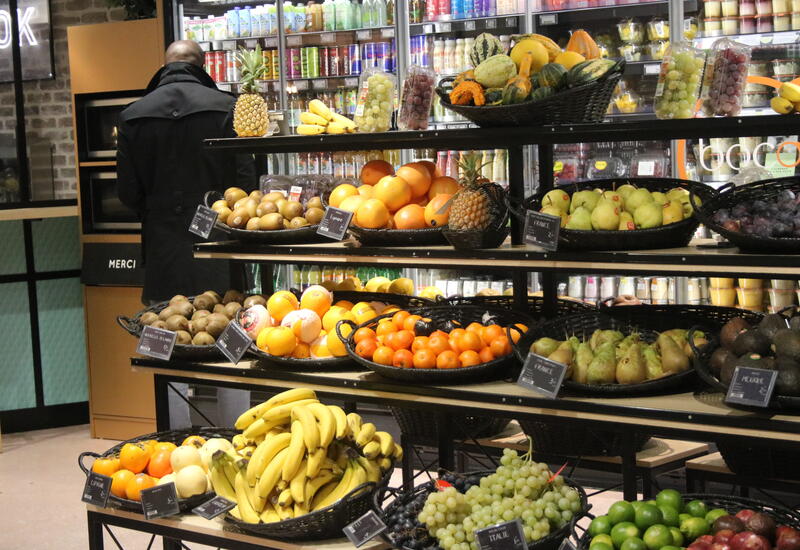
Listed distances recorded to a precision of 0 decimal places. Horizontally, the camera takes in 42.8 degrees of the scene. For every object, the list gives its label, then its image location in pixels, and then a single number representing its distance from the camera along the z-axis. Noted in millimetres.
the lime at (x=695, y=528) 2592
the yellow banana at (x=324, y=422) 2979
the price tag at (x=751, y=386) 2510
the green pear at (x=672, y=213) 2959
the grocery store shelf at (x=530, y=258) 2691
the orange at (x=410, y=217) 3348
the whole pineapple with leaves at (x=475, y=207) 3115
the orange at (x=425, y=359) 3064
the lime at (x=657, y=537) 2523
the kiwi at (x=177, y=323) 3650
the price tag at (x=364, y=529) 2762
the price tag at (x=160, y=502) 3117
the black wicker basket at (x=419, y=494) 2660
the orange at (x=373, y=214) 3359
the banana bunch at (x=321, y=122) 3662
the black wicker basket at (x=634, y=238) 2908
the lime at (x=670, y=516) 2625
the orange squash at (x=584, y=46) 3191
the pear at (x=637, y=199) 2992
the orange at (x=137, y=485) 3234
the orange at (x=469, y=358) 3041
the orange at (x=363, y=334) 3246
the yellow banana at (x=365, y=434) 3097
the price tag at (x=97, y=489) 3268
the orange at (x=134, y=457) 3344
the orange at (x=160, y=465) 3342
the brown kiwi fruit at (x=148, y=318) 3764
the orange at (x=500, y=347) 3090
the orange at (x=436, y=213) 3314
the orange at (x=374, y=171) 3713
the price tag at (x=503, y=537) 2613
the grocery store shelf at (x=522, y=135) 2756
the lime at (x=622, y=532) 2547
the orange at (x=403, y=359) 3096
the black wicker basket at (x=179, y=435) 3568
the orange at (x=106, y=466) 3336
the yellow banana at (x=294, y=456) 2926
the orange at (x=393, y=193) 3410
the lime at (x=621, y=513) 2623
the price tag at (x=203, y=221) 3699
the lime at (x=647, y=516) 2594
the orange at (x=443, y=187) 3488
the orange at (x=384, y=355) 3131
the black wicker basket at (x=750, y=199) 2670
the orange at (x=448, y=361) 3045
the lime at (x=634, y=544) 2494
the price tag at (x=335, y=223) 3402
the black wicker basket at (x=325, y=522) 2842
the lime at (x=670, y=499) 2670
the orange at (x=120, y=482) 3277
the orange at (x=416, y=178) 3480
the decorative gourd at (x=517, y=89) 2994
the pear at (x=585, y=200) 3035
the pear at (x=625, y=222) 2932
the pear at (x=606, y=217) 2934
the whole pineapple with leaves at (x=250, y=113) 3658
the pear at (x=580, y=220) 2967
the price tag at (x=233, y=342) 3451
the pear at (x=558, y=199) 3096
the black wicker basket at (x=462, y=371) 3031
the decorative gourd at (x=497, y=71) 3086
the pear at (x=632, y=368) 2814
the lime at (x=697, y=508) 2666
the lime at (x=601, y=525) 2623
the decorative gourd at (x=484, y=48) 3234
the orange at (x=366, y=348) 3203
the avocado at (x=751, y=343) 2674
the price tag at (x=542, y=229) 2949
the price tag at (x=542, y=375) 2805
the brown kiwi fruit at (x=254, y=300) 3717
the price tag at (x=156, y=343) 3570
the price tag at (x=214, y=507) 3018
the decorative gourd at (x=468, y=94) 3070
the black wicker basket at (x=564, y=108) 2952
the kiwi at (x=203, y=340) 3592
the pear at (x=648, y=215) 2934
